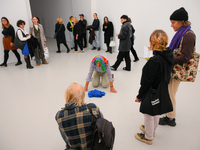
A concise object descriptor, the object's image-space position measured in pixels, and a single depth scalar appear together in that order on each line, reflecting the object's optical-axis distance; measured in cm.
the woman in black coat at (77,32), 711
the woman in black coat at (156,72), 179
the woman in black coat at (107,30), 677
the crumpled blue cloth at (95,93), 353
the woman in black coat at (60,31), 692
